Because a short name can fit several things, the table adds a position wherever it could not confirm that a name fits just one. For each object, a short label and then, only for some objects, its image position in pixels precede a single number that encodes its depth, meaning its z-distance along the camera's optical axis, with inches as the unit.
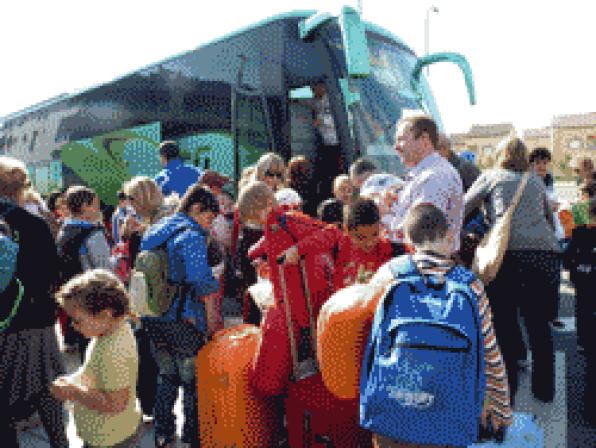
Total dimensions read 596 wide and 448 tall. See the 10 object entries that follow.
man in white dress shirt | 118.6
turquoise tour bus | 247.6
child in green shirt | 95.3
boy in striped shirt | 81.7
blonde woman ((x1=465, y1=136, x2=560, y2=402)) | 154.4
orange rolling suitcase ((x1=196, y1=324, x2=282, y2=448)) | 120.1
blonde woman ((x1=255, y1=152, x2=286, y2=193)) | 191.9
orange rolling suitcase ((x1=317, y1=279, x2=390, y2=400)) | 85.7
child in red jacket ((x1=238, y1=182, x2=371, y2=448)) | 113.0
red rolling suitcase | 112.7
